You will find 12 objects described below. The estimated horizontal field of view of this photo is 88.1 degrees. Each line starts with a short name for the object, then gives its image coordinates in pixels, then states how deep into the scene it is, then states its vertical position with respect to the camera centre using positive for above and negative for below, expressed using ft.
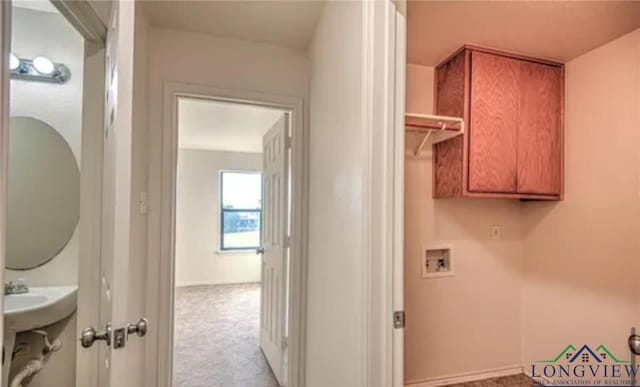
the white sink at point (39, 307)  4.76 -1.74
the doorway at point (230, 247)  8.15 -2.14
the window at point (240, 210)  18.75 -0.68
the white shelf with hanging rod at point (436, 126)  6.70 +1.57
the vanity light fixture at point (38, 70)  5.65 +2.19
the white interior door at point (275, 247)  7.71 -1.24
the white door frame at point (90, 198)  5.48 -0.03
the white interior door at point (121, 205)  3.09 -0.08
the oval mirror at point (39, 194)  5.89 +0.03
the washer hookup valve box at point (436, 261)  7.69 -1.44
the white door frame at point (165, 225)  6.17 -0.52
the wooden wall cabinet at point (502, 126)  6.81 +1.60
